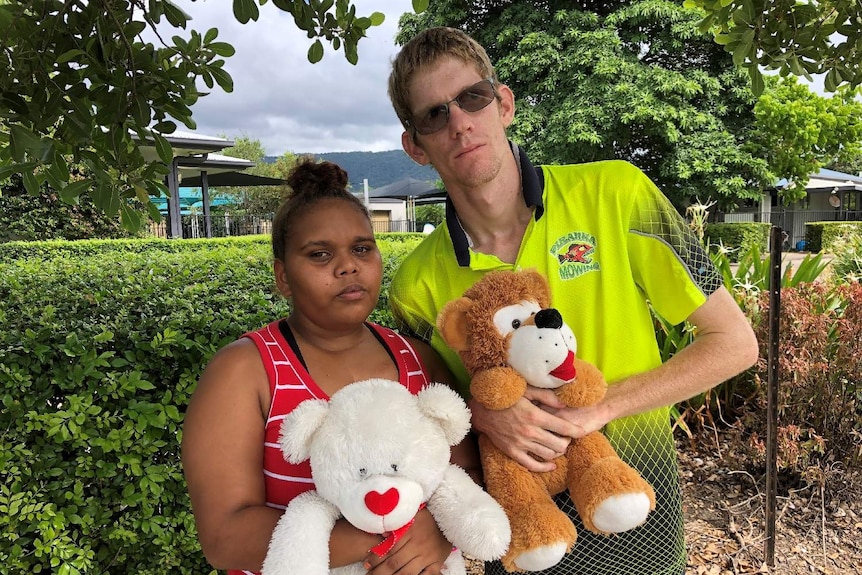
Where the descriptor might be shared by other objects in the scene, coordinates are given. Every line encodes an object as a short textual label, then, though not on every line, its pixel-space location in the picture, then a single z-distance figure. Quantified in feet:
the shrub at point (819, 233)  81.25
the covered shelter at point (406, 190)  108.27
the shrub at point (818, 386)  12.40
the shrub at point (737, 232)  69.36
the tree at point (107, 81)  6.18
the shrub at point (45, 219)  50.90
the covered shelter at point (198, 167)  44.37
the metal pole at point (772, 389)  10.96
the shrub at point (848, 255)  22.70
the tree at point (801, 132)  68.80
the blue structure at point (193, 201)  145.75
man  5.52
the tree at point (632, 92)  61.72
